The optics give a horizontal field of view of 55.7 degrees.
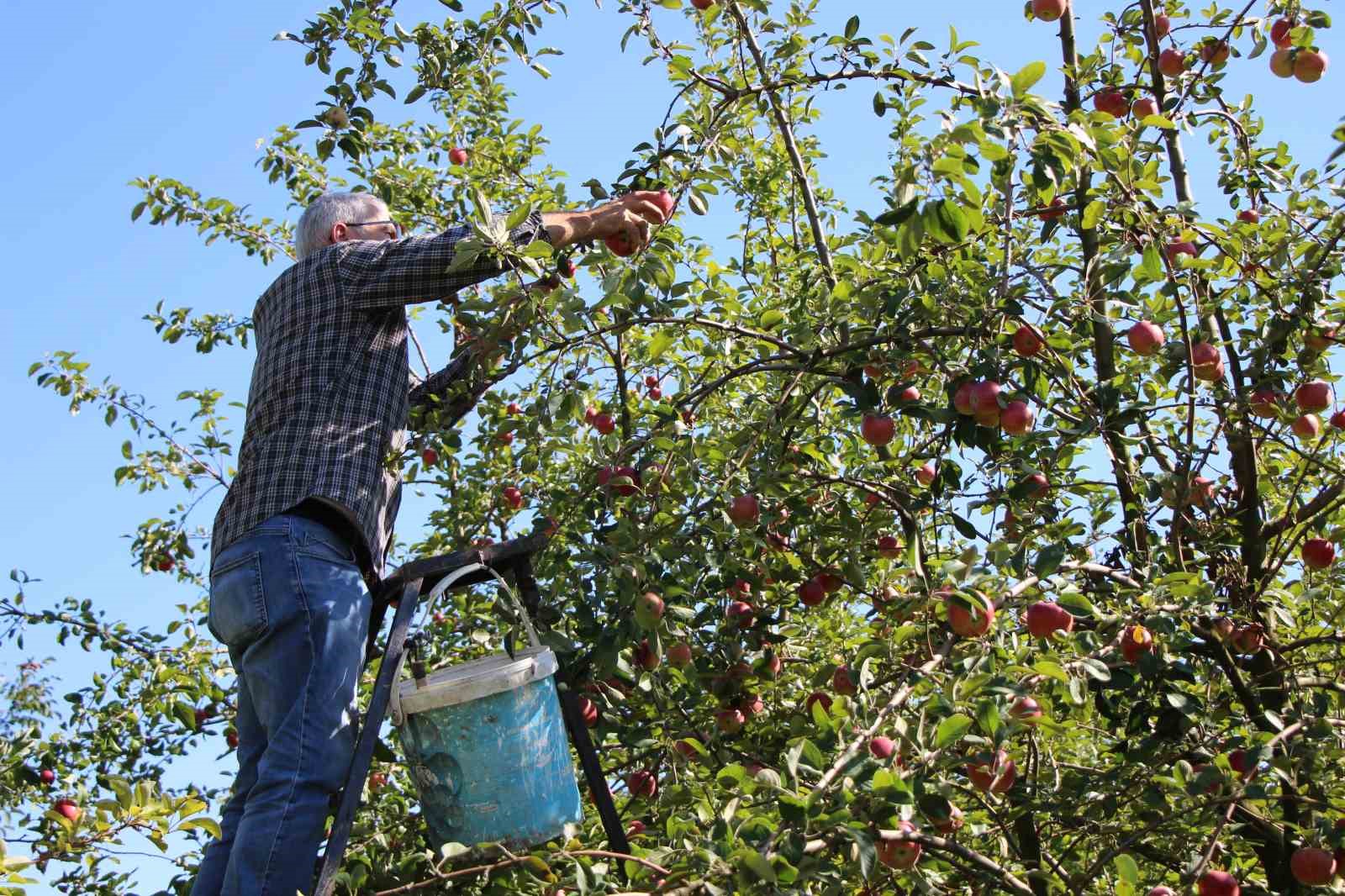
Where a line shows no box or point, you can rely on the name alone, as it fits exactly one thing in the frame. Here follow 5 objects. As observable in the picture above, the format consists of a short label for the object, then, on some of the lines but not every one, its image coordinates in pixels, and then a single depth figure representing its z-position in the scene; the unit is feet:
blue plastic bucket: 8.10
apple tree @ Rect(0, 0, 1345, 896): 7.30
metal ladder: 7.63
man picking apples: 7.87
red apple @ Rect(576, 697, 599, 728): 9.81
